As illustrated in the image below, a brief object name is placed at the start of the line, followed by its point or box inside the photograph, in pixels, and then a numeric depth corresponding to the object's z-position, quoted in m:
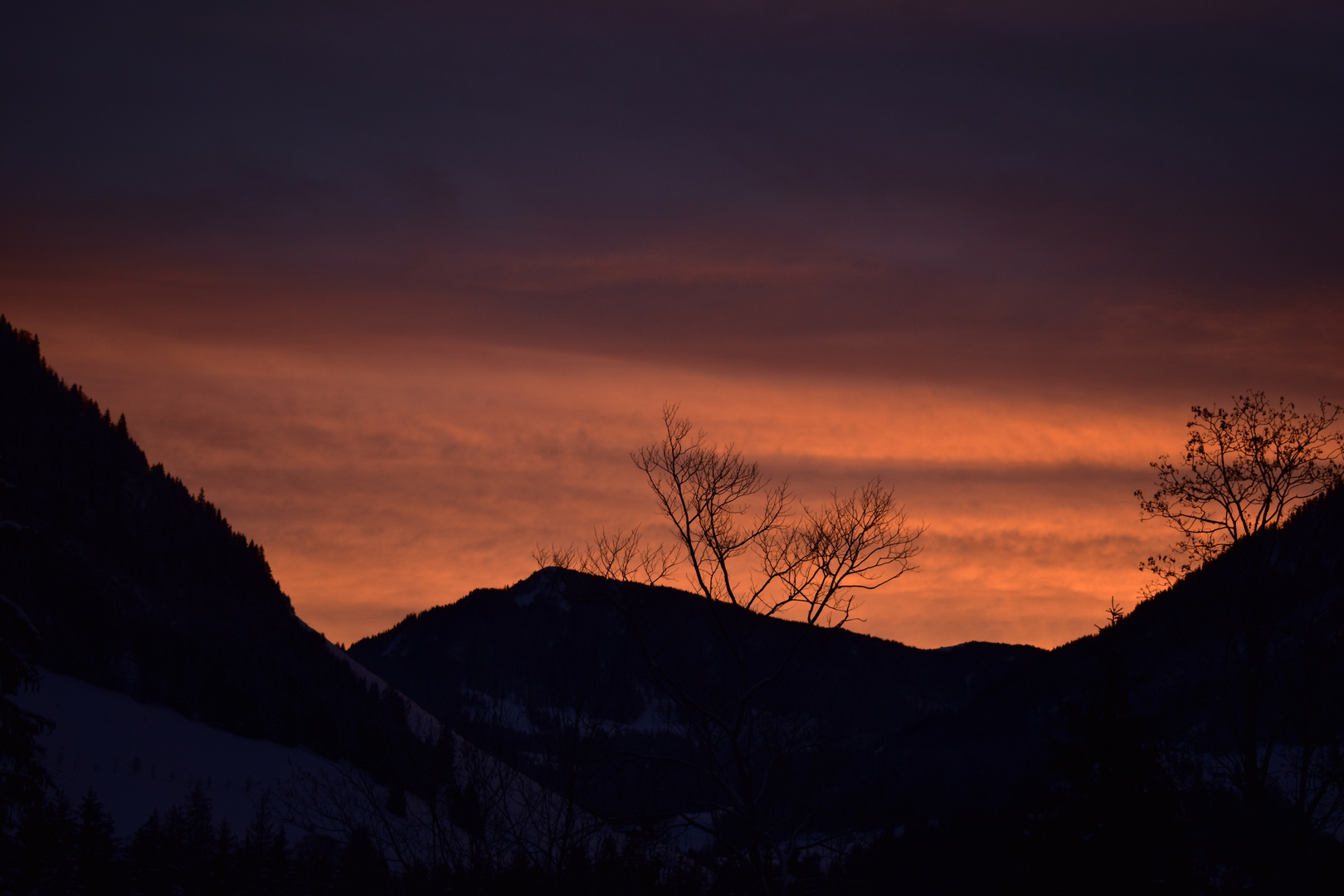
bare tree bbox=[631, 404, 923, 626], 17.12
